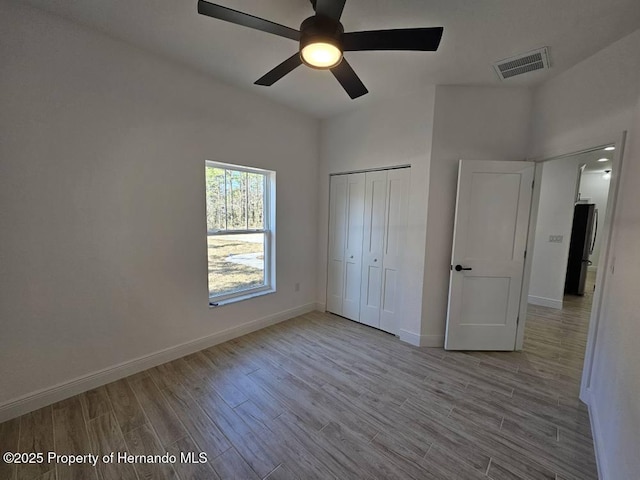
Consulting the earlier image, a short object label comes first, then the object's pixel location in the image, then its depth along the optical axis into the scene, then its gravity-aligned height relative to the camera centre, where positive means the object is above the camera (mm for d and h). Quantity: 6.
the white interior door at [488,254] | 2686 -317
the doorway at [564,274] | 2121 -731
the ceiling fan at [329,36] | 1365 +1045
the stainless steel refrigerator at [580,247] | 4816 -374
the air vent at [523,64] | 2131 +1428
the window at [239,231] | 2936 -184
